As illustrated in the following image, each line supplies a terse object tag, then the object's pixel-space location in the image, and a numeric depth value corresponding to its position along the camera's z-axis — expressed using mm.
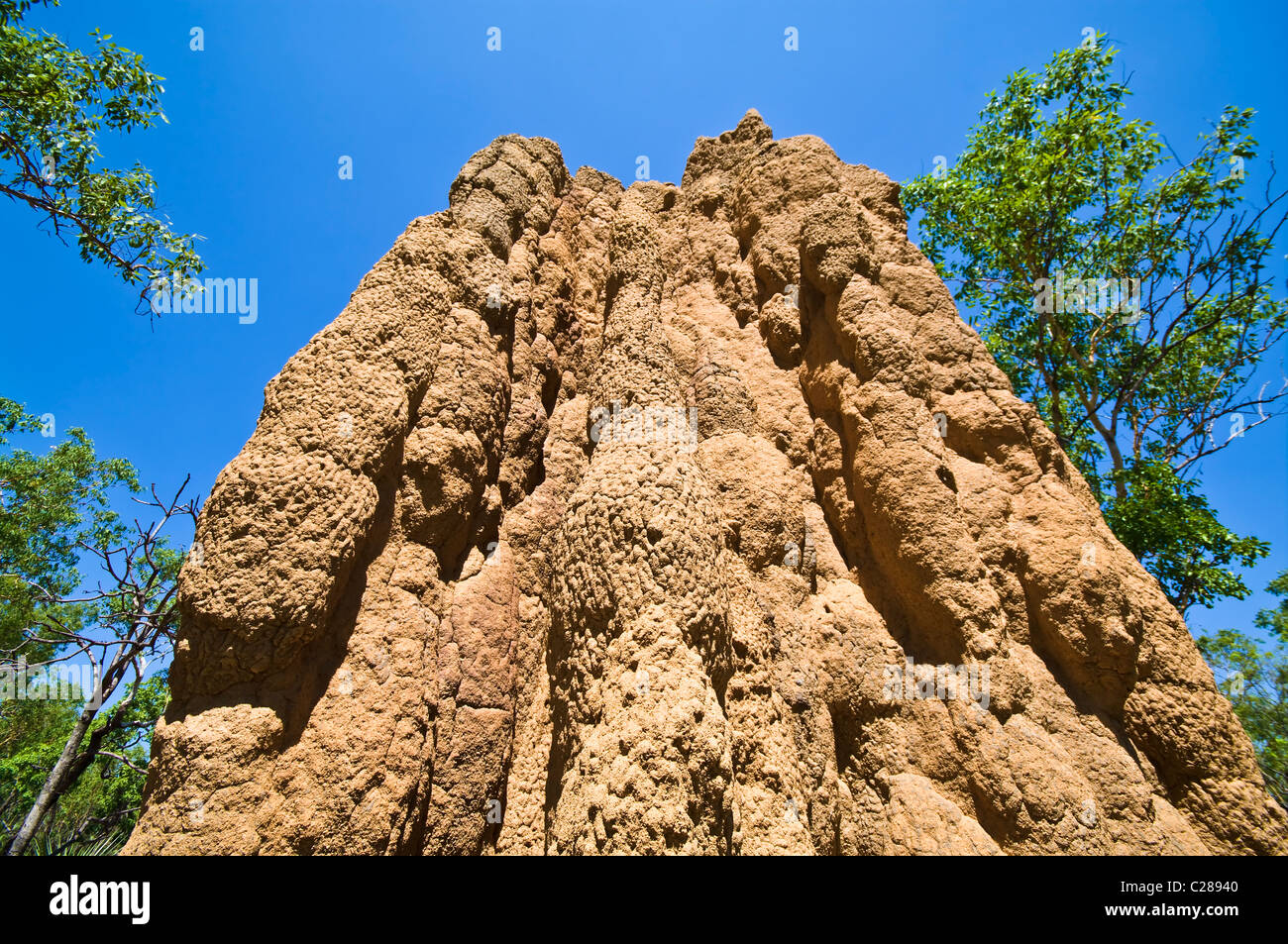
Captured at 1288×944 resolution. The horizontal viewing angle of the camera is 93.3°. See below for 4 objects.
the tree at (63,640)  7648
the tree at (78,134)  5824
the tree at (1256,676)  14578
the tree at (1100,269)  10086
